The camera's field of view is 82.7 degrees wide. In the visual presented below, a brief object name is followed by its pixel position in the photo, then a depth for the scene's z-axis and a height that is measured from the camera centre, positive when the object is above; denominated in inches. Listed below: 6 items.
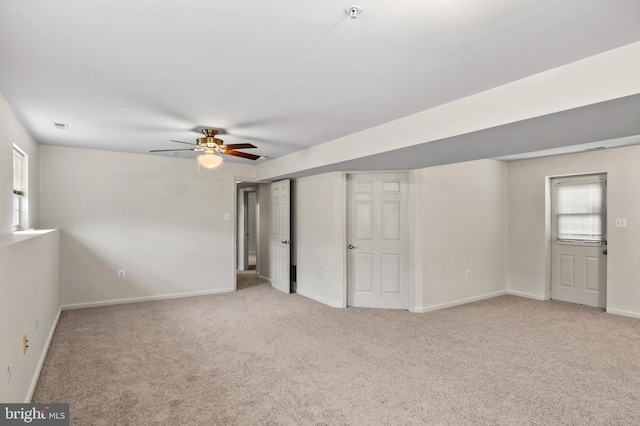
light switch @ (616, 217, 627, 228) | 195.6 -5.2
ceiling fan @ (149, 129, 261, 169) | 146.2 +27.1
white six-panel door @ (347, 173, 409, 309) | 206.1 -16.5
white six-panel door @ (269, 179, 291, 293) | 248.2 -16.7
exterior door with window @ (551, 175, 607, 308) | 211.5 -16.8
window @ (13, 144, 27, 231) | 154.2 +10.2
